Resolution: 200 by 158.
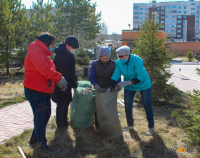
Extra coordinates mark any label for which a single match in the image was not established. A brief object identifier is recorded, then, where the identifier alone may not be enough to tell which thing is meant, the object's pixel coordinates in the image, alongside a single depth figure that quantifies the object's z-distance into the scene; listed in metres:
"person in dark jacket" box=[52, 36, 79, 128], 3.55
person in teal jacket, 3.49
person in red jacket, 2.79
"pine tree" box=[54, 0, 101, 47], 15.66
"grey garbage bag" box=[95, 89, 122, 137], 3.45
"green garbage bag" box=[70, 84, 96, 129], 3.80
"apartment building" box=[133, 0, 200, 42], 91.00
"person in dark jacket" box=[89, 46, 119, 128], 3.80
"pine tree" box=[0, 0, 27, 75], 10.53
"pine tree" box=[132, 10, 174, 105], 5.80
